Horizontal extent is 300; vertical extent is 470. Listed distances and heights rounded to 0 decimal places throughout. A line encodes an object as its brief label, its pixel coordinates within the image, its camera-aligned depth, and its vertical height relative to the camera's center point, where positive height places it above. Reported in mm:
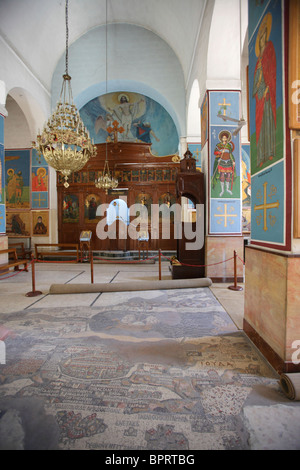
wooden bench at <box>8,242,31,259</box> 10501 -884
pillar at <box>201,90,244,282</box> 6793 +1136
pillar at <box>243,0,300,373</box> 2523 +325
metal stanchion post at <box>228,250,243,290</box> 6014 -1407
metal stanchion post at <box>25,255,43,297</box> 5653 -1411
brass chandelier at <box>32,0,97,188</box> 5645 +1996
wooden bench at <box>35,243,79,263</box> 11066 -1058
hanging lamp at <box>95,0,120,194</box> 10636 +2036
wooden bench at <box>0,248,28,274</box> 7510 -1026
